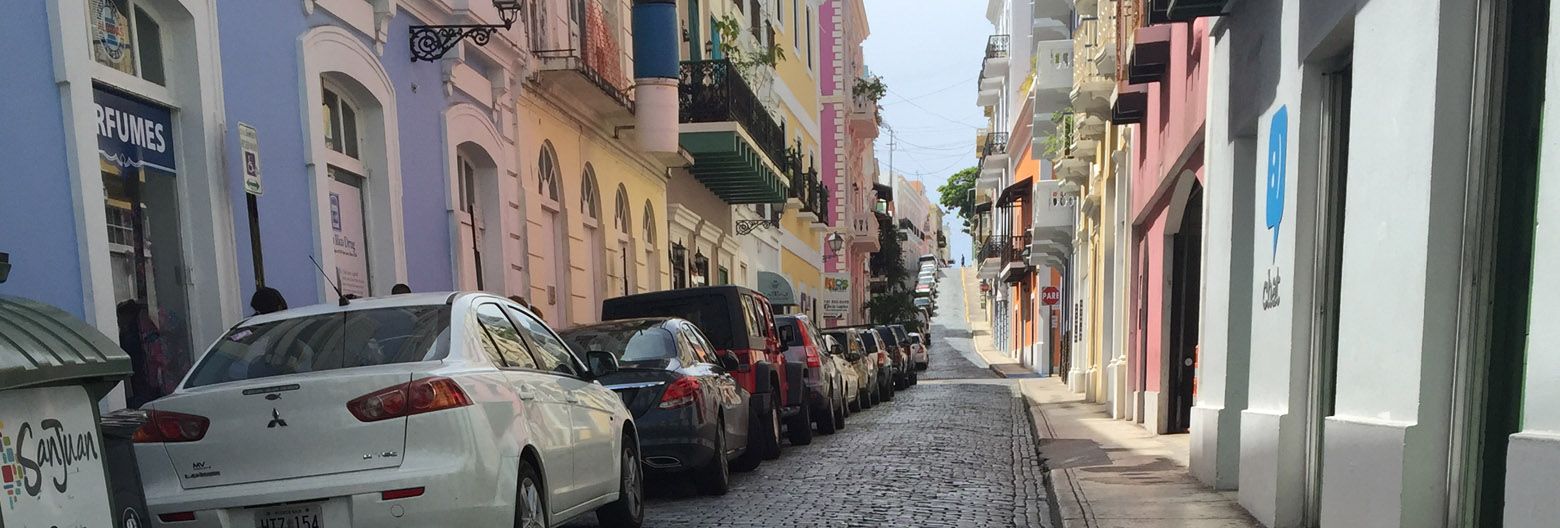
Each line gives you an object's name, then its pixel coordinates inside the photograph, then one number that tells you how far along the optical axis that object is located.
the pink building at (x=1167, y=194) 12.80
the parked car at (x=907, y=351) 33.34
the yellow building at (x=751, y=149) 22.11
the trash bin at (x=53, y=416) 3.36
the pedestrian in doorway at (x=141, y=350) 8.49
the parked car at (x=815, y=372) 16.39
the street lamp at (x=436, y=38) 13.11
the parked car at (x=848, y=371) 20.06
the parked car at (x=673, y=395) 9.56
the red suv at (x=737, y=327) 12.77
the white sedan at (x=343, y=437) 5.54
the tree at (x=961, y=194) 94.19
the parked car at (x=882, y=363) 26.44
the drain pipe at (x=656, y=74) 18.75
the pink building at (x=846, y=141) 48.84
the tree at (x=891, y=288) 61.28
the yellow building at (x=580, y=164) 16.28
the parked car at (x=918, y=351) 46.62
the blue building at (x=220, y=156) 7.48
